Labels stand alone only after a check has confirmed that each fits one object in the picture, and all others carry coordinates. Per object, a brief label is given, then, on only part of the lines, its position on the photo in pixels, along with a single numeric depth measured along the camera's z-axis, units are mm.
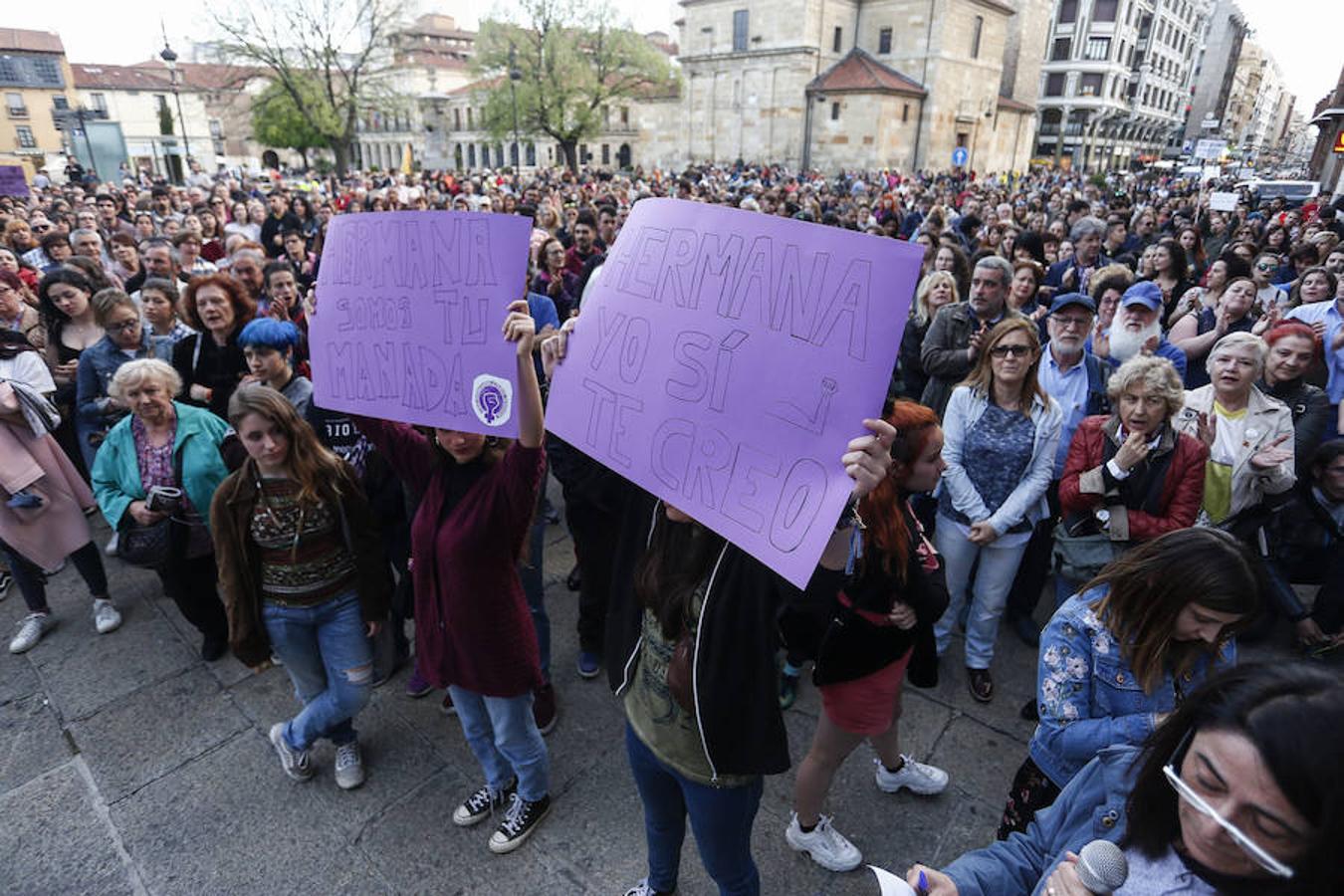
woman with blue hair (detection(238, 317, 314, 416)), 3379
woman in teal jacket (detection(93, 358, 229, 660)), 3340
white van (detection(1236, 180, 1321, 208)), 21625
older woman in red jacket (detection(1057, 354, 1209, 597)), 3051
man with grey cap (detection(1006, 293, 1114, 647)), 3914
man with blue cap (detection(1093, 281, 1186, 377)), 4270
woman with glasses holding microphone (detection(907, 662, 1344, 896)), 1017
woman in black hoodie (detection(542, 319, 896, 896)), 1841
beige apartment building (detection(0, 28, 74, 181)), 58562
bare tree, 36219
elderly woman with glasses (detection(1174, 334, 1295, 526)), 3365
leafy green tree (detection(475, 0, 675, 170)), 44125
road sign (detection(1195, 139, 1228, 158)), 27022
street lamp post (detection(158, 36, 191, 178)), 21078
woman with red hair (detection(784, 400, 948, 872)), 2262
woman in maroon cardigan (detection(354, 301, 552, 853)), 2330
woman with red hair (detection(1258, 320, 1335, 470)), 3740
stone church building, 42500
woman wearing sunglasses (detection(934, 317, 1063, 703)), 3305
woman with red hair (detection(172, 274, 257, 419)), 4129
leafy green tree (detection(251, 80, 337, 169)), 53969
